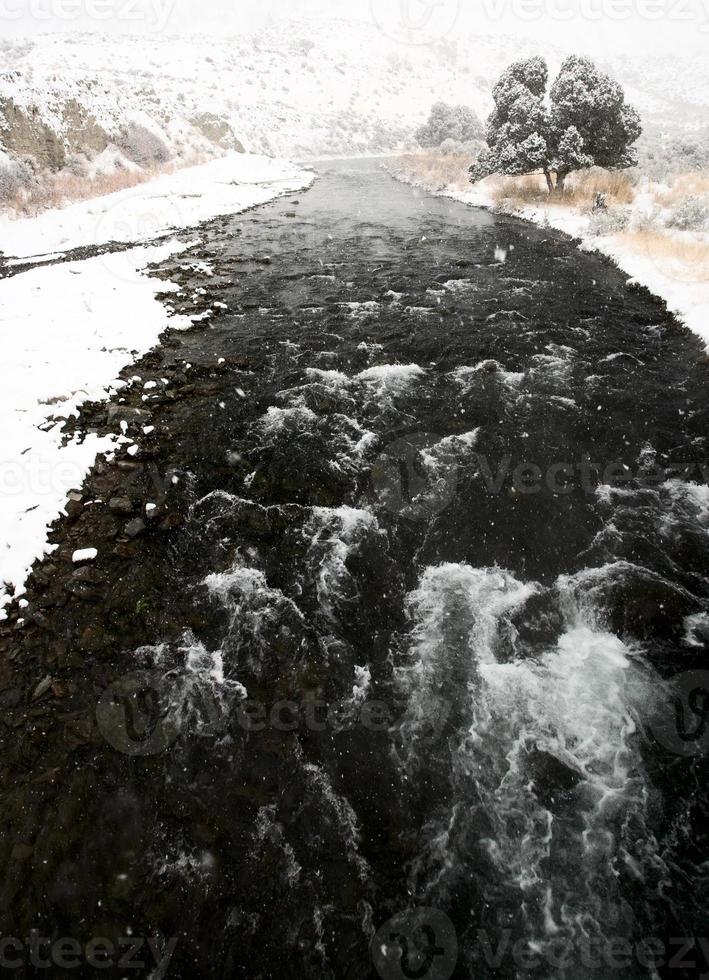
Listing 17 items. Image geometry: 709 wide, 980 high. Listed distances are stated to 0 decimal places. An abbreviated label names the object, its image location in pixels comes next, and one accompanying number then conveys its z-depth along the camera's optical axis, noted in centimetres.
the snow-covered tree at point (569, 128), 2009
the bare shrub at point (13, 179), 2212
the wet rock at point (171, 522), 623
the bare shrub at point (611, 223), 1667
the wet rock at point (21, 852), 347
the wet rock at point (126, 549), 581
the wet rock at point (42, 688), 441
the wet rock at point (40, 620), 497
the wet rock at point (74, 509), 613
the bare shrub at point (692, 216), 1540
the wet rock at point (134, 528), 604
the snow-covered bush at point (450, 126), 5006
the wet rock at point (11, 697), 436
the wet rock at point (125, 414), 798
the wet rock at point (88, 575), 541
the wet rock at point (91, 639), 486
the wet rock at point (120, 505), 628
